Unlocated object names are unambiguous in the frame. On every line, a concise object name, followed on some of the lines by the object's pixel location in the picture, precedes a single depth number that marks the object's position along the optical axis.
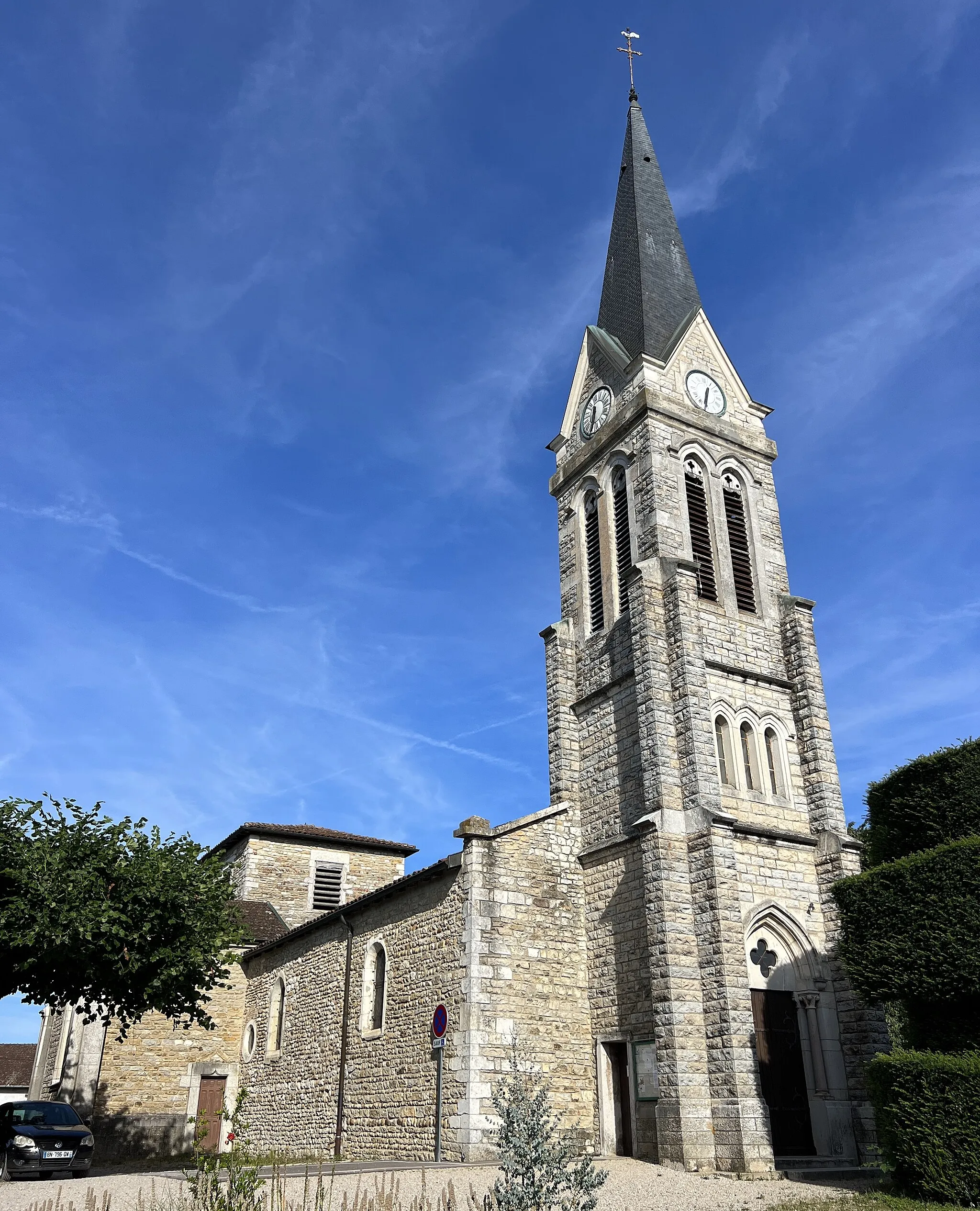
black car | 15.38
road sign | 16.88
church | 16.64
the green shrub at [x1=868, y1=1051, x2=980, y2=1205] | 10.51
